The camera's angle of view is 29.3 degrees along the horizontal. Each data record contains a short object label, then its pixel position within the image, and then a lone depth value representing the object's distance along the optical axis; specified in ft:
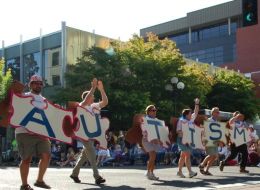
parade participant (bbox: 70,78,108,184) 32.68
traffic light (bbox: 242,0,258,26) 46.80
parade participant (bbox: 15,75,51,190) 26.66
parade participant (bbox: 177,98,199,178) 40.01
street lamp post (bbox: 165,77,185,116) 96.50
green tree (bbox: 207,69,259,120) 143.13
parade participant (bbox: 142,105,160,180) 37.37
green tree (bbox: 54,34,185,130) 96.37
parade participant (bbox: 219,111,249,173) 45.75
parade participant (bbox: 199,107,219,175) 42.59
